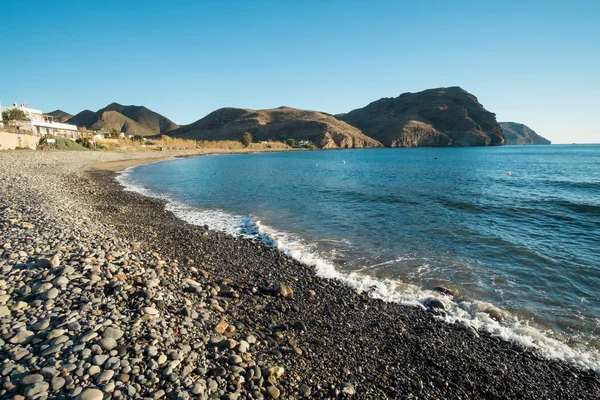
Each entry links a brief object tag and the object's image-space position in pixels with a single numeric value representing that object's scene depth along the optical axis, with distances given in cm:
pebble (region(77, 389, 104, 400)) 401
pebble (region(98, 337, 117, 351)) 505
